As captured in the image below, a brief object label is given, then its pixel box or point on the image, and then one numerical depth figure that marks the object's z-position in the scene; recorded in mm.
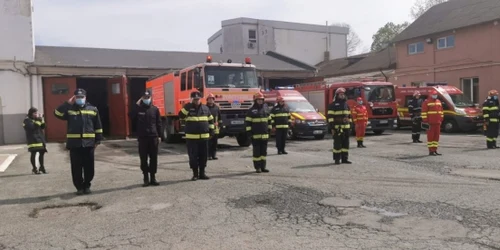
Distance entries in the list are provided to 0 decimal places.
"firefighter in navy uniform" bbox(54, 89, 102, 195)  7613
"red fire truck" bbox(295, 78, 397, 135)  19594
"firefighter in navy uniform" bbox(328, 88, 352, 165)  10523
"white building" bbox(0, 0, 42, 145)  20547
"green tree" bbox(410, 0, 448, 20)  48281
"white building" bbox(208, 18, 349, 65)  45062
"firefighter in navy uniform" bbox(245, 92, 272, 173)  9602
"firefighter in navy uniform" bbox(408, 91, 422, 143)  15359
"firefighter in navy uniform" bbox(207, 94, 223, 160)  11652
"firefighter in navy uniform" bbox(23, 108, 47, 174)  10641
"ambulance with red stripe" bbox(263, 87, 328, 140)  17938
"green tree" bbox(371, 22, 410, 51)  57188
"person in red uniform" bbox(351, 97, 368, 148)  14750
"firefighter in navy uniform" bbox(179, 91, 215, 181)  8594
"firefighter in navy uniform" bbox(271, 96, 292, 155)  13414
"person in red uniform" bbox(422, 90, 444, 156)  11953
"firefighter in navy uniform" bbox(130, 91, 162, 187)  8250
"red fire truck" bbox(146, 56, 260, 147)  14484
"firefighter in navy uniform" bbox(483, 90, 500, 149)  13086
